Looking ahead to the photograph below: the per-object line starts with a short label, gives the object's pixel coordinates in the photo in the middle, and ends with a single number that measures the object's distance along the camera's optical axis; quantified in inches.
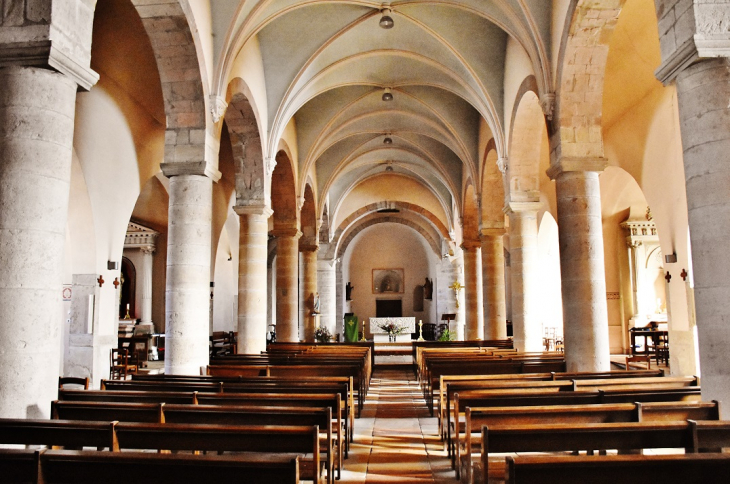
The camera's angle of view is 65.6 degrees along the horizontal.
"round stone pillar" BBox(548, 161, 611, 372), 316.2
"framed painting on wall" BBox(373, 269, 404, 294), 1268.5
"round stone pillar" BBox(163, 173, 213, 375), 311.1
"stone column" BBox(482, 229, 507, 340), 610.2
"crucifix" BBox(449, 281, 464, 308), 885.2
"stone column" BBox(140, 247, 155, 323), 682.2
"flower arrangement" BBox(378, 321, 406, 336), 900.4
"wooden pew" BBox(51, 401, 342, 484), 156.9
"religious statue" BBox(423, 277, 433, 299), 1214.1
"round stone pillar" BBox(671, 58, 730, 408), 164.4
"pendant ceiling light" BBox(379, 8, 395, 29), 432.1
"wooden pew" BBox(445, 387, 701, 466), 179.8
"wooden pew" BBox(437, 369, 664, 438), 247.7
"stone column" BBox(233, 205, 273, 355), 466.9
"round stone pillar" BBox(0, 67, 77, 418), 154.9
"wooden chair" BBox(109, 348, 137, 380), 418.9
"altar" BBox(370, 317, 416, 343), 970.7
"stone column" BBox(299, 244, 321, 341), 770.2
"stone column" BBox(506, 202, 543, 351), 468.4
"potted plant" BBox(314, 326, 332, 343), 798.3
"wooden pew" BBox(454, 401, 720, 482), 154.6
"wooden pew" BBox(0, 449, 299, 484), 98.0
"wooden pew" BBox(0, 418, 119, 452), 129.8
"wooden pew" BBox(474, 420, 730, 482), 122.7
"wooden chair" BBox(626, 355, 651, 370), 427.0
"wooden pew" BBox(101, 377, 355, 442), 218.2
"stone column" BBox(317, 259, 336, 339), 982.4
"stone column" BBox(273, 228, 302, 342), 612.7
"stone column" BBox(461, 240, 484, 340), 715.4
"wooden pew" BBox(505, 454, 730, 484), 95.9
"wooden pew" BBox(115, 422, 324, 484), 126.9
